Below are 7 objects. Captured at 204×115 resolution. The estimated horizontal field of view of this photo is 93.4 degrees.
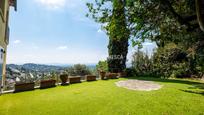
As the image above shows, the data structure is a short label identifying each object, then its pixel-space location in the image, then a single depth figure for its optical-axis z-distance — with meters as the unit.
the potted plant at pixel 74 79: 9.45
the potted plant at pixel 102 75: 11.32
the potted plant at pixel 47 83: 7.94
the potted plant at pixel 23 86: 7.00
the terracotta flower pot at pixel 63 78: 9.06
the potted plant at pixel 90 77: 10.52
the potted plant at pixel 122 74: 12.79
